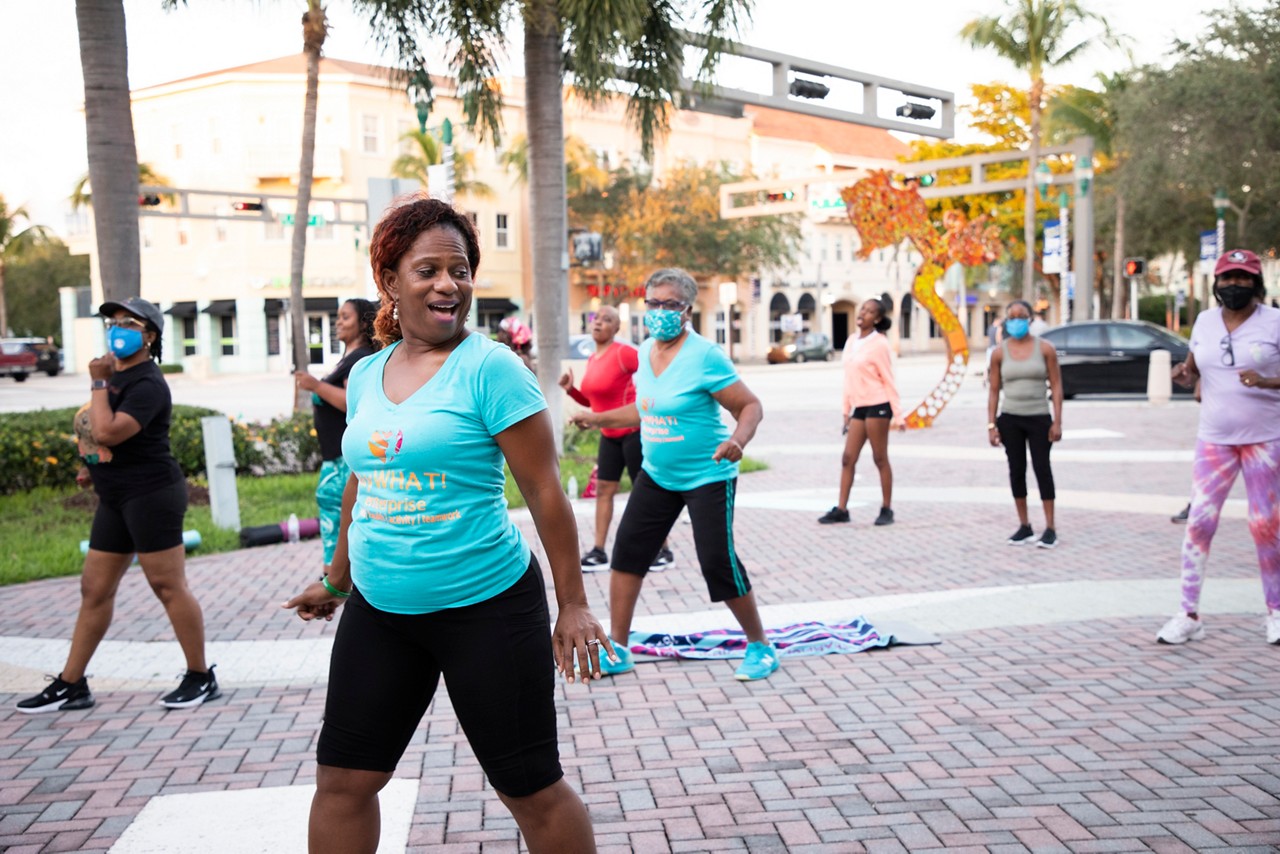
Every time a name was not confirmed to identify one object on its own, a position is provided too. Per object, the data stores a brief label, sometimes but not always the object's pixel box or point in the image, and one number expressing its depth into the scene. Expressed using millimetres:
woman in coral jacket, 10180
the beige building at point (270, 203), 46250
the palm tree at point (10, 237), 59969
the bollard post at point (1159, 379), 21375
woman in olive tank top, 8922
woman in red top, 8320
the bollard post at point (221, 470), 9789
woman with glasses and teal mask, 5531
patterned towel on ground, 6113
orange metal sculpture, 19609
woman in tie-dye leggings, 5949
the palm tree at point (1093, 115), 42197
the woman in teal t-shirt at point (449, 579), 2793
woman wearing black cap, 5102
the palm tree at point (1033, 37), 35000
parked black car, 22734
